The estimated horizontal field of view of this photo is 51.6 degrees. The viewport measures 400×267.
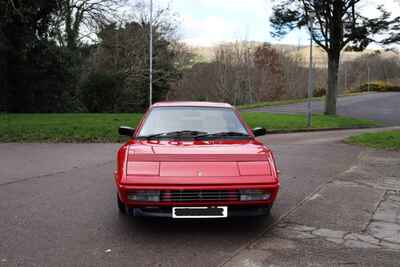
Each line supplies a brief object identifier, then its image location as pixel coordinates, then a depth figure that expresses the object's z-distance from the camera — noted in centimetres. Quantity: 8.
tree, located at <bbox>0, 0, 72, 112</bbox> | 2306
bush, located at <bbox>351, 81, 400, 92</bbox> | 6200
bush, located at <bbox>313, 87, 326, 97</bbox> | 5792
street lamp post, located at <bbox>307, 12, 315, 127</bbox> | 1860
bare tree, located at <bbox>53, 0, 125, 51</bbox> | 2892
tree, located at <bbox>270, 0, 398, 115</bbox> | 2261
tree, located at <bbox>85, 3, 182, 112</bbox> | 3153
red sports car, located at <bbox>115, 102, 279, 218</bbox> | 419
